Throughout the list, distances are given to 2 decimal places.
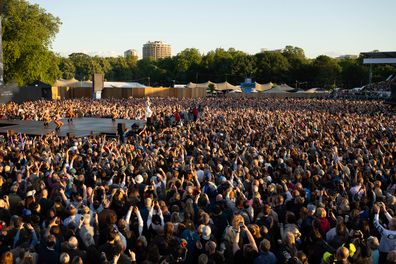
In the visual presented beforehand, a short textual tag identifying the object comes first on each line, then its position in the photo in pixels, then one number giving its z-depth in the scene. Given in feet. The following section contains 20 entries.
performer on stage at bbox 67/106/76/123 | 100.03
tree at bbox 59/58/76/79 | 403.34
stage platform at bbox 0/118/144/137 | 73.20
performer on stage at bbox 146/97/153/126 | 76.49
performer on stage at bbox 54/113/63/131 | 75.41
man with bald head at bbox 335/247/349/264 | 14.83
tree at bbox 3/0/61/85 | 148.46
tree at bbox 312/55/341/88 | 305.53
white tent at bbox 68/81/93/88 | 218.79
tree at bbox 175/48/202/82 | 338.75
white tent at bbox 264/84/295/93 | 233.14
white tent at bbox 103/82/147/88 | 210.42
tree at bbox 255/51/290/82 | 314.96
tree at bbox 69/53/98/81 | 417.90
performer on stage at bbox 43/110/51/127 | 81.11
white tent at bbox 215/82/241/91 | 256.36
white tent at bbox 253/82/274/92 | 253.53
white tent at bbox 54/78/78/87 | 210.20
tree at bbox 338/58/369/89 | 307.78
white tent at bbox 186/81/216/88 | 247.01
